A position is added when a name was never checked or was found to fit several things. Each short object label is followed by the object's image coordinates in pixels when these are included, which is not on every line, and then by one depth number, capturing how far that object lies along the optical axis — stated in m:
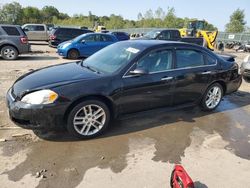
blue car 10.05
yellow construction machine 16.05
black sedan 2.95
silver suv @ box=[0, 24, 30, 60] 8.95
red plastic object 2.21
